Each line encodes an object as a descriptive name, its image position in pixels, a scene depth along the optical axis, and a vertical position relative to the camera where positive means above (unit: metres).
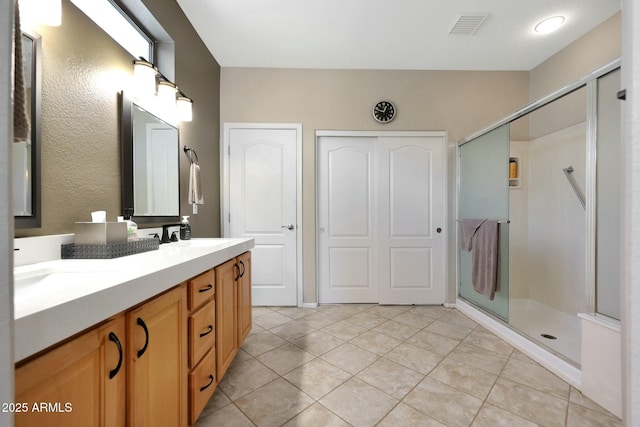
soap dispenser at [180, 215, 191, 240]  1.91 -0.15
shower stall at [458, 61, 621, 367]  1.46 +0.03
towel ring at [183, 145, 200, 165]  2.07 +0.49
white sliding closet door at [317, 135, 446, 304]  2.92 -0.10
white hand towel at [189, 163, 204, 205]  2.02 +0.21
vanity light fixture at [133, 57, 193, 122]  1.51 +0.78
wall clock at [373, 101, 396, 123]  2.88 +1.13
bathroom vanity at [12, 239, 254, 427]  0.50 -0.35
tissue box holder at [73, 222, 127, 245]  1.09 -0.10
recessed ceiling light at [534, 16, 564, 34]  2.12 +1.60
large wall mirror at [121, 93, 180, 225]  1.45 +0.29
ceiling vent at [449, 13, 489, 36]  2.07 +1.59
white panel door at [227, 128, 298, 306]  2.86 +0.07
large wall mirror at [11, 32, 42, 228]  0.92 +0.20
